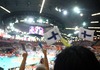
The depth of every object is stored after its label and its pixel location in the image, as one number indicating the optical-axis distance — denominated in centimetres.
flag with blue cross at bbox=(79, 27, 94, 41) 235
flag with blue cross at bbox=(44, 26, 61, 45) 185
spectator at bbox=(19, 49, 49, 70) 93
